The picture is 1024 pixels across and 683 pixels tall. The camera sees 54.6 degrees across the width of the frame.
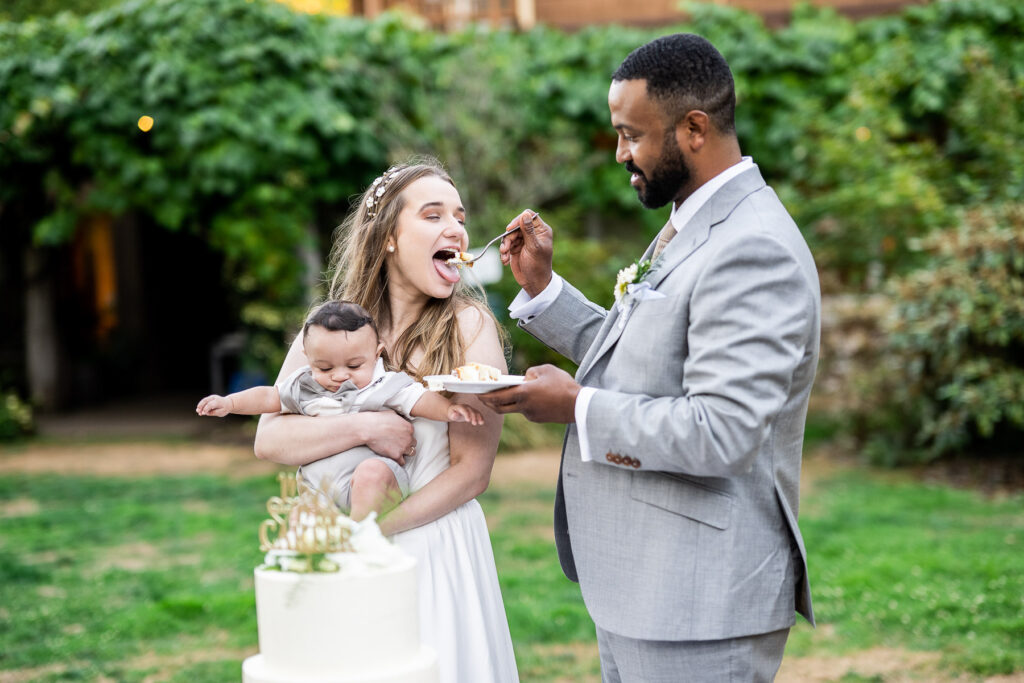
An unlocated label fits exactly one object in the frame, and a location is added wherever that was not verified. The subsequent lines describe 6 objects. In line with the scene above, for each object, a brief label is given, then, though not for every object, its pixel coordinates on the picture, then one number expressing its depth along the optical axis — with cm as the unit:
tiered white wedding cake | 196
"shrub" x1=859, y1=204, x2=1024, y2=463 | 769
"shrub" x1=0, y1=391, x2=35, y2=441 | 1103
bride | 262
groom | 206
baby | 252
